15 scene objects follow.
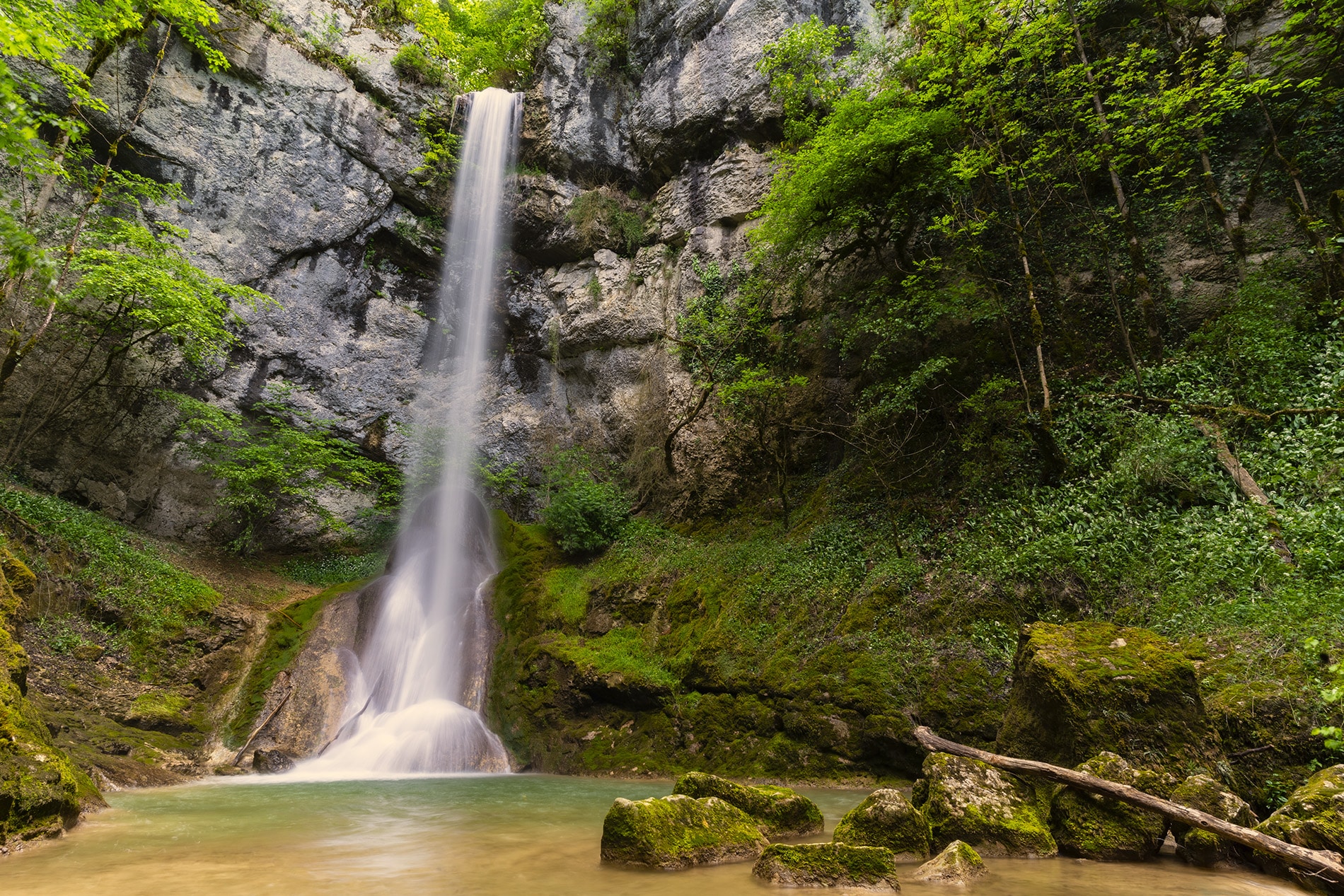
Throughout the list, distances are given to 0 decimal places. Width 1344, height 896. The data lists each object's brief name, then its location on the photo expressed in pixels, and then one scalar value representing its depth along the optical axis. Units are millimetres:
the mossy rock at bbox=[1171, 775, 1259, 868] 3678
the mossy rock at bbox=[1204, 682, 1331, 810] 4340
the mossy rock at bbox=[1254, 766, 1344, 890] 3301
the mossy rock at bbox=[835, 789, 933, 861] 4059
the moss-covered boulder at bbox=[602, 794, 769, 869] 3834
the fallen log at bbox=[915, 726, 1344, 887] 3094
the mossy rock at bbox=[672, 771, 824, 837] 4676
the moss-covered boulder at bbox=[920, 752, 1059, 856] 4062
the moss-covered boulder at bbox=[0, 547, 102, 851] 3971
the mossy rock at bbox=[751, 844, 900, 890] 3352
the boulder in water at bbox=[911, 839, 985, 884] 3426
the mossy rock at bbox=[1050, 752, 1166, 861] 3885
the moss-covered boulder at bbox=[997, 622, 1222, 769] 4613
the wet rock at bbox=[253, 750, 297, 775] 8820
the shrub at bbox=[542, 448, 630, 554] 13586
